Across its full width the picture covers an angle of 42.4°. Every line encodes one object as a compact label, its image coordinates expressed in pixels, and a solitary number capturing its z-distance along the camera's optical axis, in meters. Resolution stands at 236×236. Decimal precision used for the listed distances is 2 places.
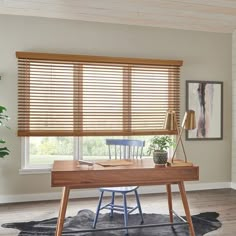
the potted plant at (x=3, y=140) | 3.74
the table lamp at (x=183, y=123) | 2.84
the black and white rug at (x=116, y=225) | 3.05
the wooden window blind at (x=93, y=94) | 4.17
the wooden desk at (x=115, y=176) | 2.53
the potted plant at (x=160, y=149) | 2.79
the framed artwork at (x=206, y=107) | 4.80
